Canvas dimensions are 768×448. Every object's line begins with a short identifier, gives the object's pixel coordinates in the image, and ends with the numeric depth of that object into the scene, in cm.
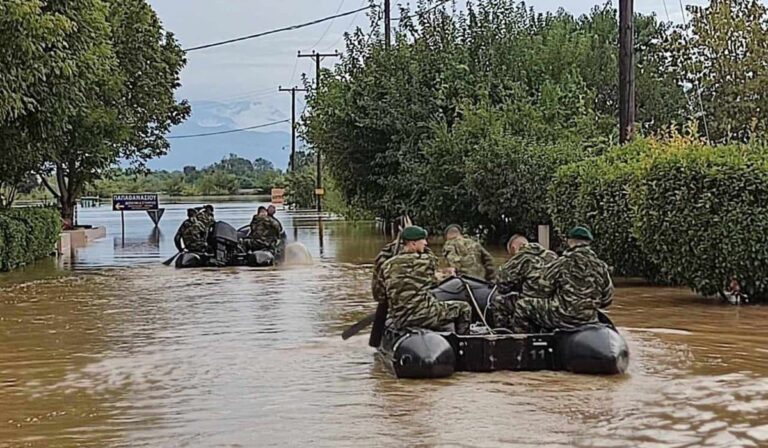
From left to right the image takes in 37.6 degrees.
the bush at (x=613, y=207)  2059
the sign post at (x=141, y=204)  5353
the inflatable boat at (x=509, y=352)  1115
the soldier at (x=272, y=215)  2880
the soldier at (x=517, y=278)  1231
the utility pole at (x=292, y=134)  9234
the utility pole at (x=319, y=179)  7262
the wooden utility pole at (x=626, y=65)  2292
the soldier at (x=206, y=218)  2866
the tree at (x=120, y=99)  2502
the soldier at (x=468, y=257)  1543
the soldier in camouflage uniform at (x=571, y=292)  1161
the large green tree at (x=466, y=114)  3030
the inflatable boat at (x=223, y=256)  2741
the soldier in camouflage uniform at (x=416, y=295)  1171
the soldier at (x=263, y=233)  2829
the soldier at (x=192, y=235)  2789
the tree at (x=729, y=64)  4406
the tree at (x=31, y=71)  1905
